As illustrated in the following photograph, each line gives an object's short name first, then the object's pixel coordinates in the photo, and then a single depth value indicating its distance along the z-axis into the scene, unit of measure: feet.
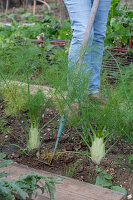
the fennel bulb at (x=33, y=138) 6.46
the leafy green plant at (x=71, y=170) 5.48
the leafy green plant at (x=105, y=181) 5.17
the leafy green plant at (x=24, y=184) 3.65
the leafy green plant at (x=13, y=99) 6.98
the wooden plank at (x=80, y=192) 4.47
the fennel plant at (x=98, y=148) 5.92
